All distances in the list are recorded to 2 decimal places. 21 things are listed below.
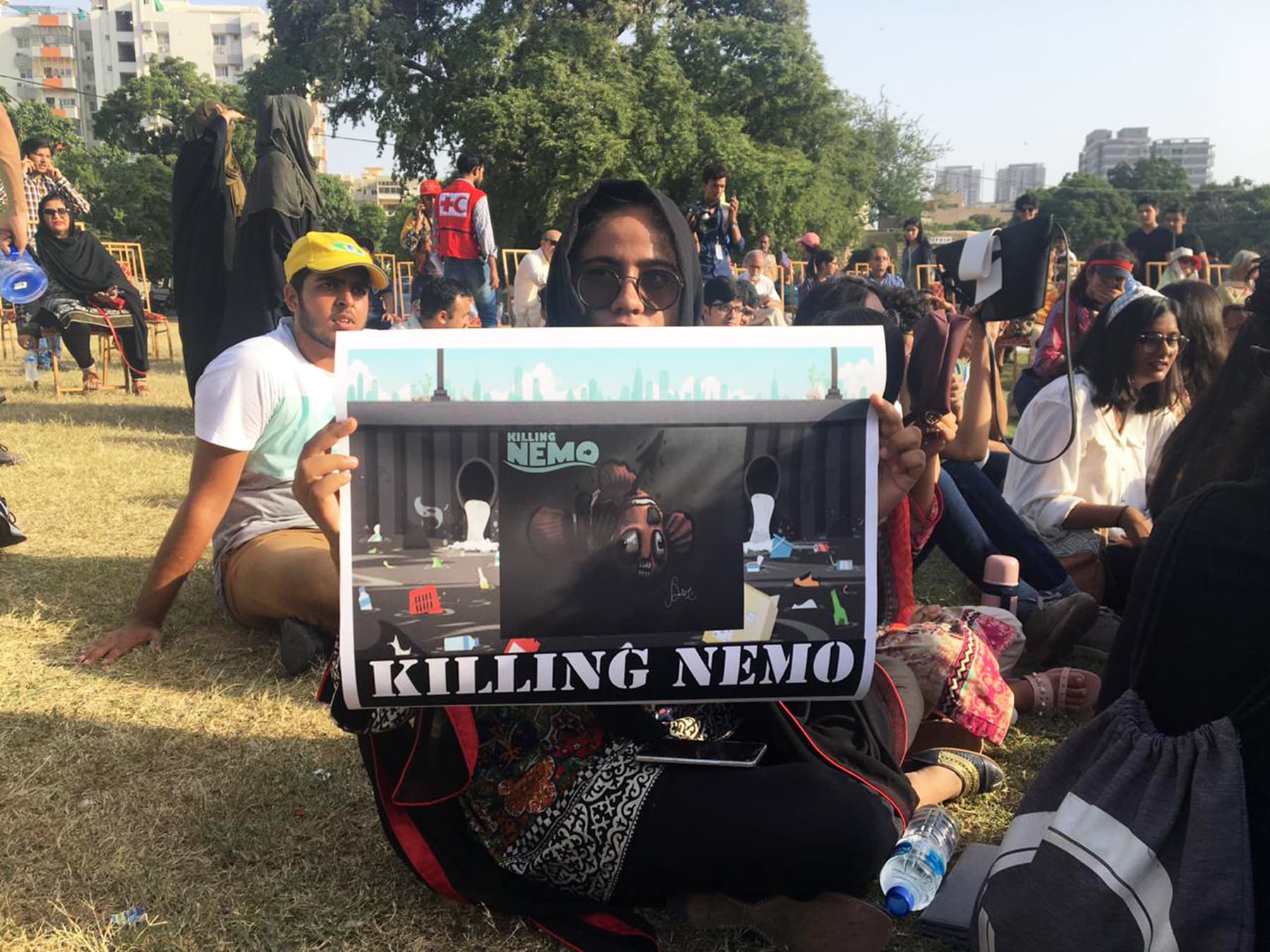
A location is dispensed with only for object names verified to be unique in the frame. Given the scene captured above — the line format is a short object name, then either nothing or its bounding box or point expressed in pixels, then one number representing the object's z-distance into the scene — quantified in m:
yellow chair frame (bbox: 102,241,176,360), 13.13
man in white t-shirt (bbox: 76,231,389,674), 3.14
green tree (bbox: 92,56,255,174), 47.34
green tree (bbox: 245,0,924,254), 27.47
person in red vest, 9.34
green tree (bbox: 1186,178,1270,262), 50.84
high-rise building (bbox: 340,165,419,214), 107.75
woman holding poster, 1.81
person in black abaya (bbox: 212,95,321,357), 6.14
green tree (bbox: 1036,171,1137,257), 51.03
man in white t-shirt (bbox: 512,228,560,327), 10.37
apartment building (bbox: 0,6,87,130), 100.75
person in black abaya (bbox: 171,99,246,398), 6.82
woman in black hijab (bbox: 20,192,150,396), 9.30
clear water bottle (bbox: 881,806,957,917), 2.01
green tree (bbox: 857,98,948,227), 51.03
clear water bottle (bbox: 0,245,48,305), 6.27
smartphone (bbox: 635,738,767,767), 1.85
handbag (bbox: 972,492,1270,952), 1.17
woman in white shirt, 3.78
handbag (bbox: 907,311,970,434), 2.02
